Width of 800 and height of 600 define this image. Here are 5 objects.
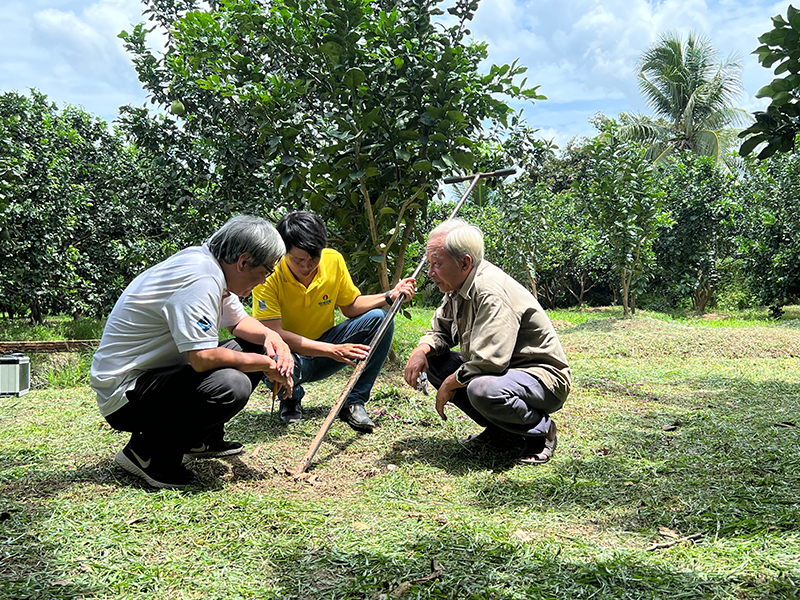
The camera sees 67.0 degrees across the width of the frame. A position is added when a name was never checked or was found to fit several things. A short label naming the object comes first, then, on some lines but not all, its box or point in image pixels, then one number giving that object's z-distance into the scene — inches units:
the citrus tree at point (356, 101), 169.3
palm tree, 852.0
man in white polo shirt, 94.0
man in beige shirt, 109.1
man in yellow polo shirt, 133.0
